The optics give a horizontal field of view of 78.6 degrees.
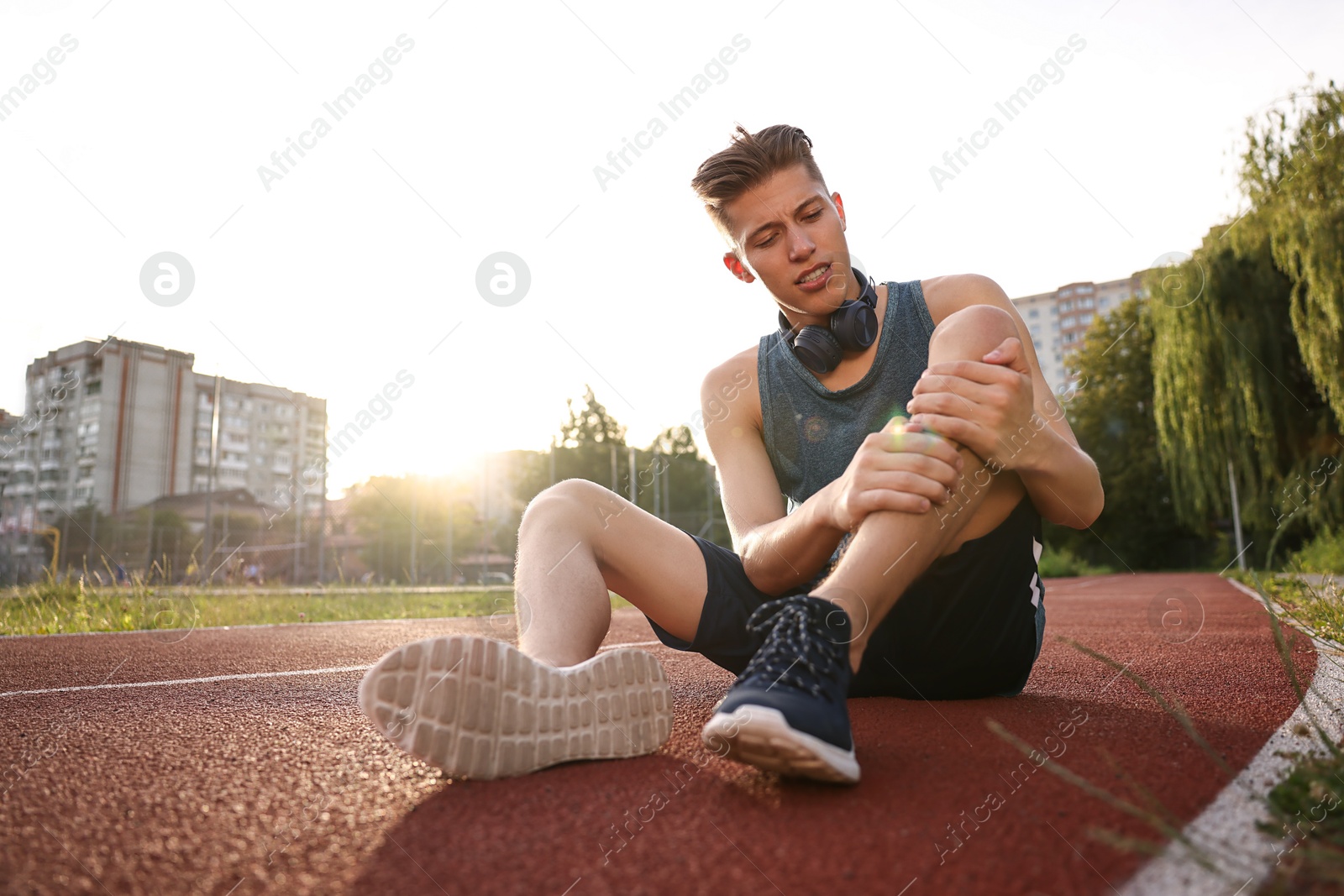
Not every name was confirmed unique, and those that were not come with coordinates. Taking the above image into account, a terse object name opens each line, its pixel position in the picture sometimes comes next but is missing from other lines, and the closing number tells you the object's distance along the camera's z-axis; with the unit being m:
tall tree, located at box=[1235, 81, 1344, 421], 10.12
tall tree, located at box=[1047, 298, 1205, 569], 30.02
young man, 1.28
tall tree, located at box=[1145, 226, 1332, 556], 13.84
